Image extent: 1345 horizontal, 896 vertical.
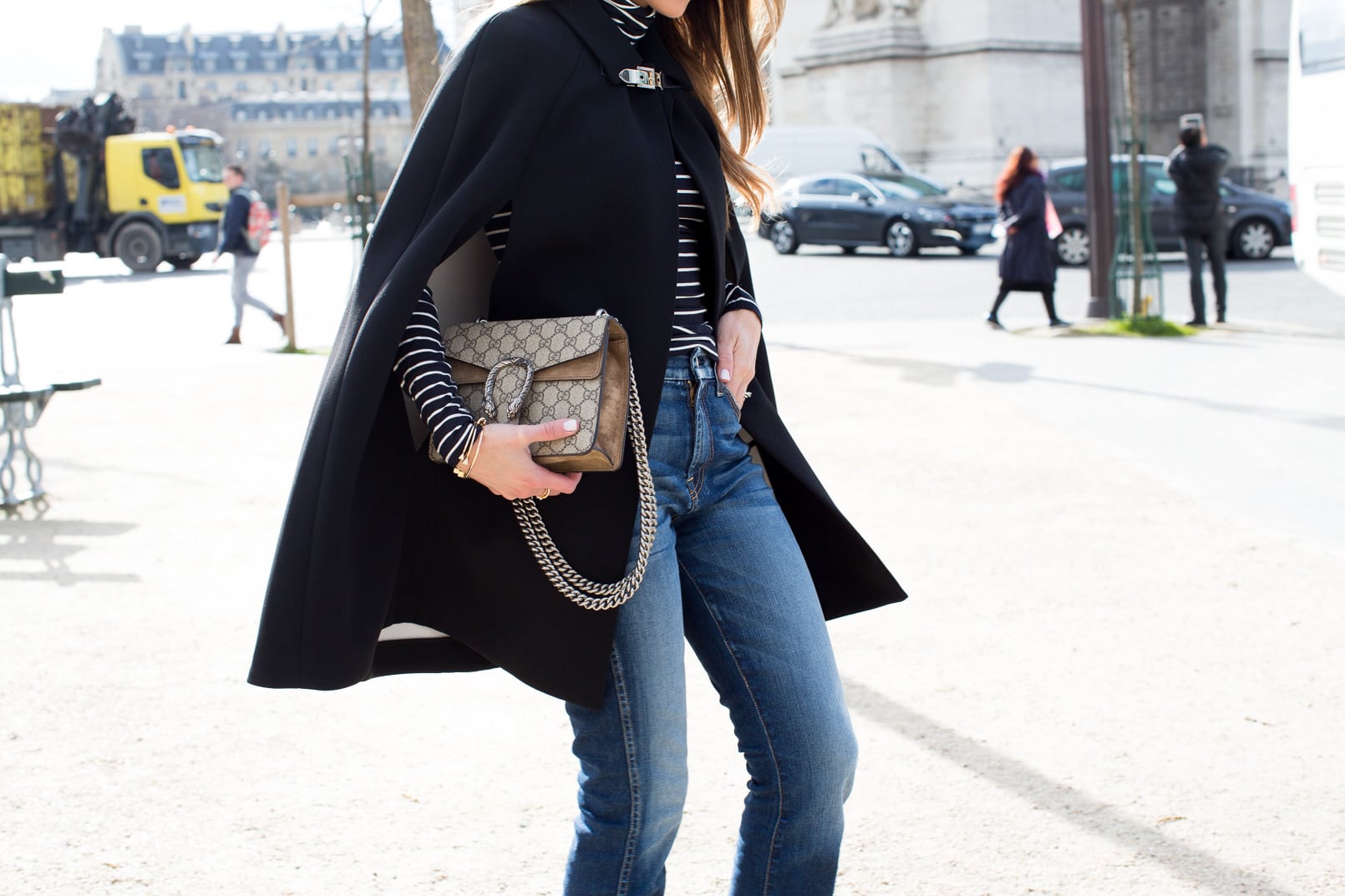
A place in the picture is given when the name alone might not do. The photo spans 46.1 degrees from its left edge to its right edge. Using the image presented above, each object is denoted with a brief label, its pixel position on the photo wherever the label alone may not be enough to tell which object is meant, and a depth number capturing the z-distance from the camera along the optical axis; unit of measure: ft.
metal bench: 22.67
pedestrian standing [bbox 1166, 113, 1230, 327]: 42.86
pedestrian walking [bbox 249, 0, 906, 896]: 6.42
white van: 96.02
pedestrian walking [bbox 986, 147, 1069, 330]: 43.78
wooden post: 46.14
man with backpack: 49.34
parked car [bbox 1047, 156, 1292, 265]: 63.62
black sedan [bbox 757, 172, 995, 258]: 76.18
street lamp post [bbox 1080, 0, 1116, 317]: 43.14
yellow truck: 101.76
